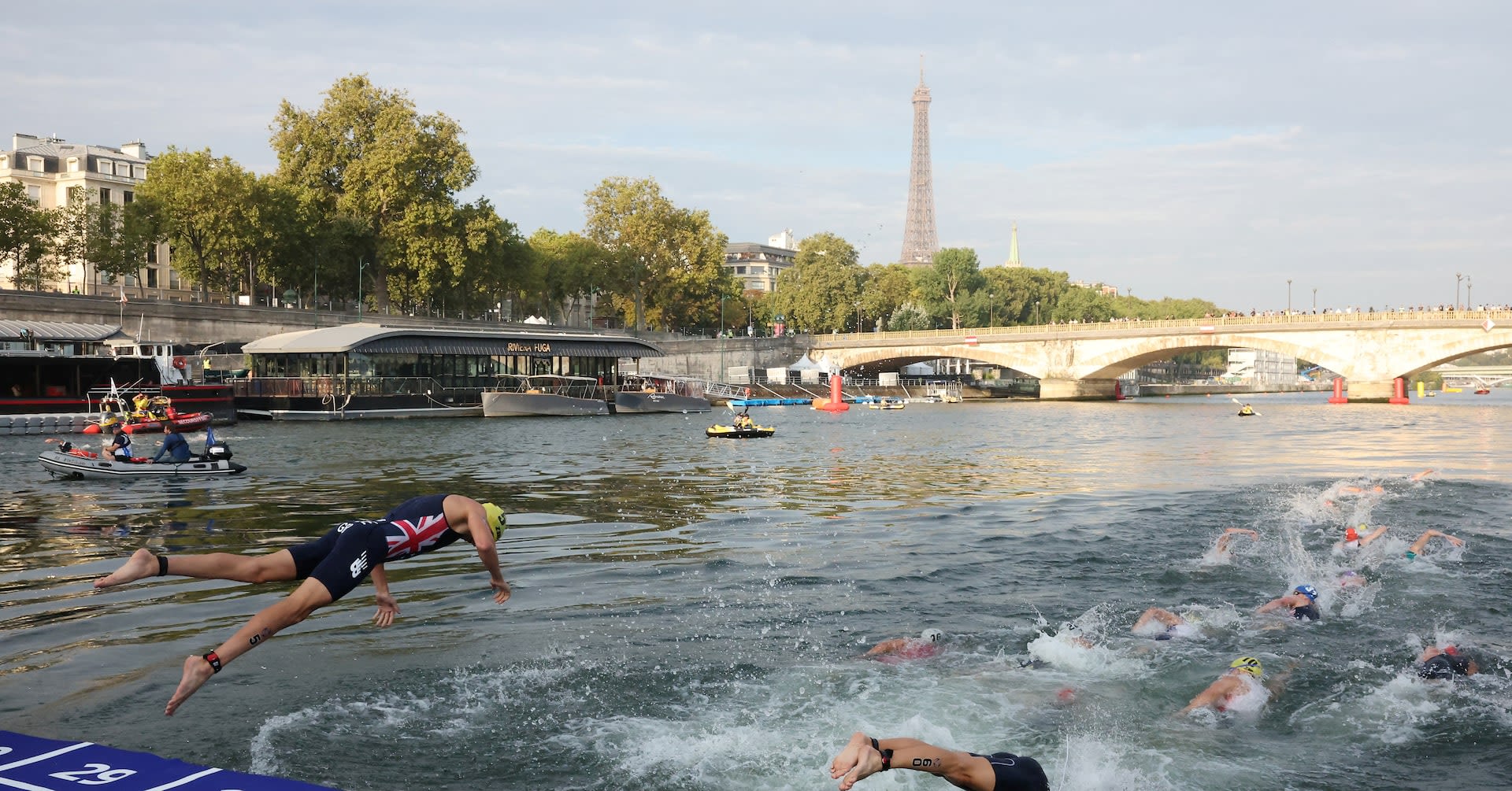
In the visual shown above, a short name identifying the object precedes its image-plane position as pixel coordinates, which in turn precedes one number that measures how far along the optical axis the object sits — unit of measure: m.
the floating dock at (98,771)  6.99
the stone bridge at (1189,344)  84.19
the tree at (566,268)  107.56
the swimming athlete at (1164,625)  13.02
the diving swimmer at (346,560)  8.74
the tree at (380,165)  82.56
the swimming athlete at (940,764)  6.17
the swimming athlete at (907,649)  12.12
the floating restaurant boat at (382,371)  63.94
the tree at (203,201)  74.88
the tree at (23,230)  69.12
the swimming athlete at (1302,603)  14.02
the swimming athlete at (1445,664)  11.40
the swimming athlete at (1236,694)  10.54
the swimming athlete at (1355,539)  18.81
